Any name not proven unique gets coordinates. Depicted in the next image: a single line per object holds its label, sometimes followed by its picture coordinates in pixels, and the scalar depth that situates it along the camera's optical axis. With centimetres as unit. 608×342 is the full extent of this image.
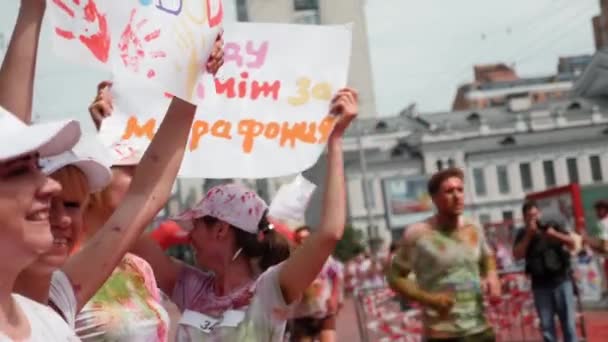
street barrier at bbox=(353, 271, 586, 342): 1459
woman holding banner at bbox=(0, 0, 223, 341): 235
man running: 593
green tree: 6756
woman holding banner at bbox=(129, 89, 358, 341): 347
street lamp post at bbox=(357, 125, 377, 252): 4577
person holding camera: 967
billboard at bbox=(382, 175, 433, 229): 4634
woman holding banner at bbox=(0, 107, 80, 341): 197
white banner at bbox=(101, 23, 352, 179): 385
